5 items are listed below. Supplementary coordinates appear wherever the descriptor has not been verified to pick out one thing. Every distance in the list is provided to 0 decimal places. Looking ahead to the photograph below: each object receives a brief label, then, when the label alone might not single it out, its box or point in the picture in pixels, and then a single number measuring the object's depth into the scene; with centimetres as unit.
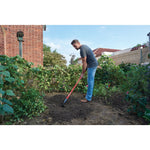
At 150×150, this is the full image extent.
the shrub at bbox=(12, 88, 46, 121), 174
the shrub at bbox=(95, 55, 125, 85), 359
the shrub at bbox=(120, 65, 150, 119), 167
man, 244
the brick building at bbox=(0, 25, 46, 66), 339
